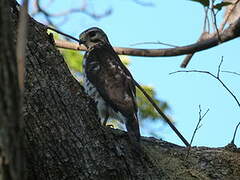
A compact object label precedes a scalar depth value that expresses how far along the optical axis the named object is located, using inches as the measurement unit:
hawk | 366.3
